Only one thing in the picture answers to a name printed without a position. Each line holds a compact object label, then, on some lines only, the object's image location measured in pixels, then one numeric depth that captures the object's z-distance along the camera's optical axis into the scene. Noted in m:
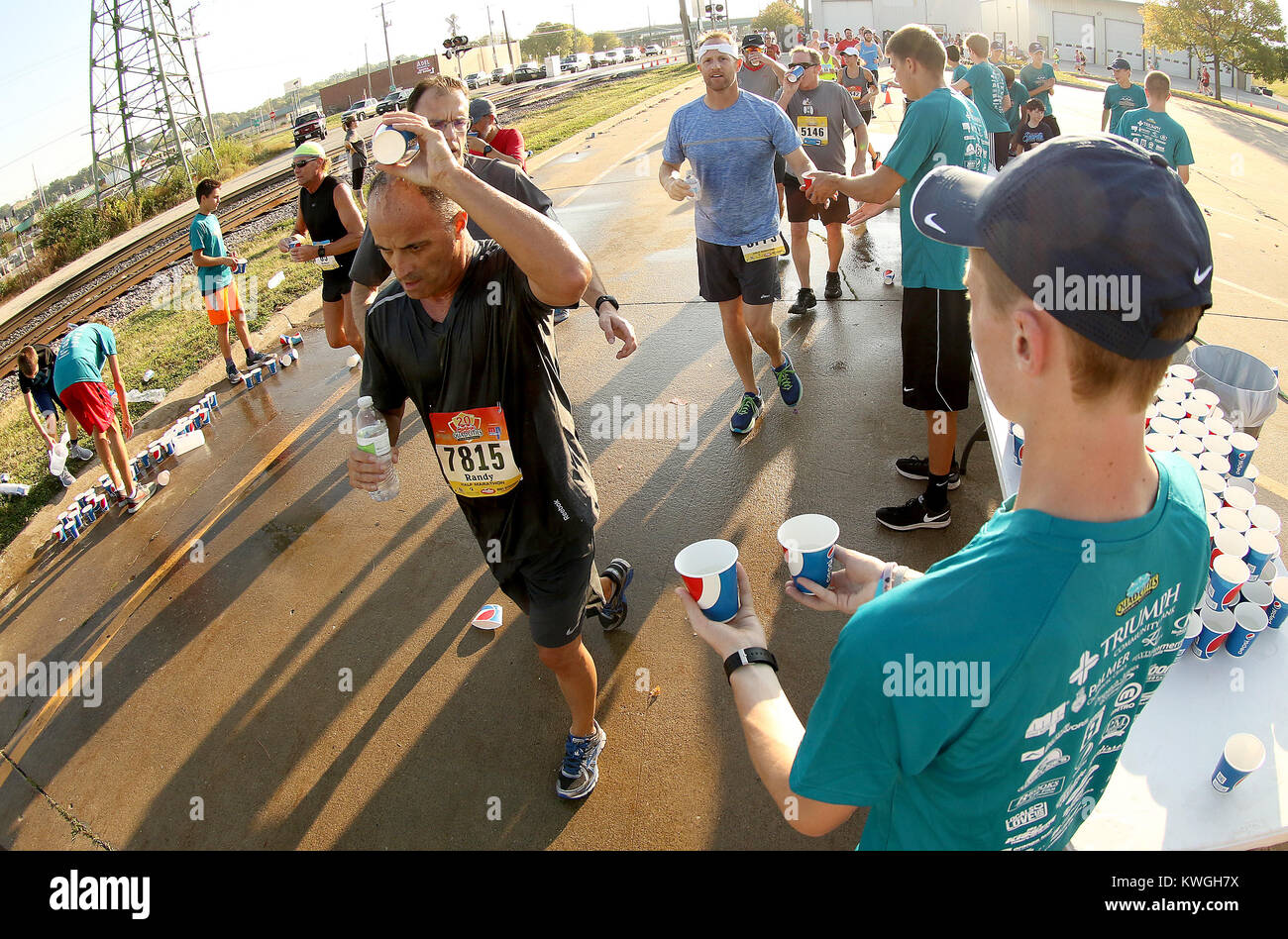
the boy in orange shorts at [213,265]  7.57
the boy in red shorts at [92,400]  5.85
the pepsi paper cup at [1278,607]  2.43
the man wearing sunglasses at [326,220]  6.55
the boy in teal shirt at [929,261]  4.09
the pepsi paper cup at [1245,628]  2.36
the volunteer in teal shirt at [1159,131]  7.07
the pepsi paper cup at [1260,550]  2.48
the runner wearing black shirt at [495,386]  2.52
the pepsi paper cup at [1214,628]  2.33
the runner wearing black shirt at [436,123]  4.75
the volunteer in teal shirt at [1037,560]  1.02
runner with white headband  5.34
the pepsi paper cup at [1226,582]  2.38
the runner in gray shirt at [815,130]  7.46
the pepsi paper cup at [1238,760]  1.99
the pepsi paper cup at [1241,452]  2.93
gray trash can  3.58
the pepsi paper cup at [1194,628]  2.32
